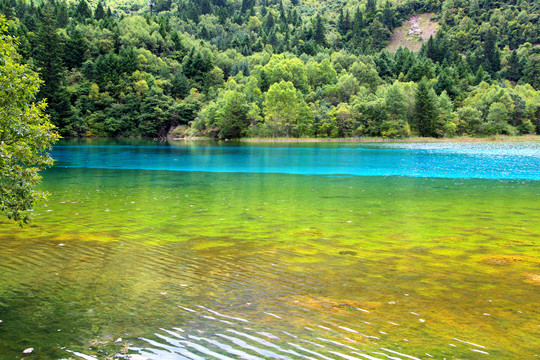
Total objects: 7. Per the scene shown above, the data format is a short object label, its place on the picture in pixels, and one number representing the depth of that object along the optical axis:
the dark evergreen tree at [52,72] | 133.25
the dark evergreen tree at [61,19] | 195.00
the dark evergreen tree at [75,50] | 166.75
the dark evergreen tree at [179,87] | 169.88
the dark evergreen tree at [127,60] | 164.62
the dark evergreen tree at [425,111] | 126.38
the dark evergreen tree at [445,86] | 152.50
